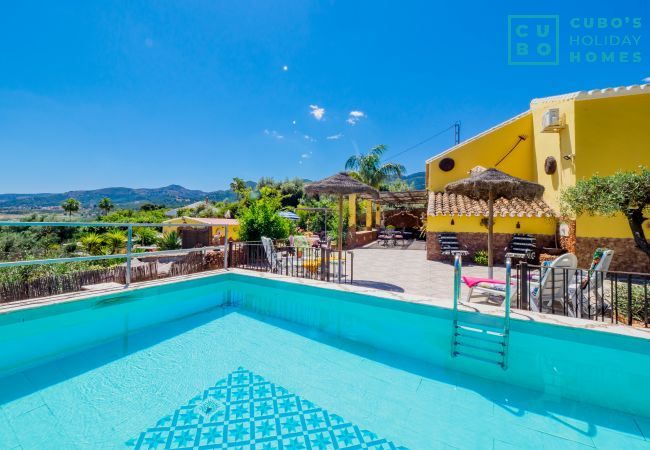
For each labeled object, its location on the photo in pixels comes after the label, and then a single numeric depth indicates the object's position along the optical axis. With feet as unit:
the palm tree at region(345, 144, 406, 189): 90.63
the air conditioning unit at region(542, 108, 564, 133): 33.45
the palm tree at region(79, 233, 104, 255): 42.86
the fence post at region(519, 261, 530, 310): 16.05
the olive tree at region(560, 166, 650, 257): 21.75
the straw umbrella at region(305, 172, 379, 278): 26.37
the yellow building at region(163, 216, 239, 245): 56.70
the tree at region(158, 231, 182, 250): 43.16
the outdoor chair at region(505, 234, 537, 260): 35.01
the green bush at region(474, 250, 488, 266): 36.95
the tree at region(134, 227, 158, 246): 64.85
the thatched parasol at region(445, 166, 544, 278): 22.95
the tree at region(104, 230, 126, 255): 45.06
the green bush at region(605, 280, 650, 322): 14.89
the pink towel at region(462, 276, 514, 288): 19.17
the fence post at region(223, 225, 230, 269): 26.00
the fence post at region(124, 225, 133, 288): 19.43
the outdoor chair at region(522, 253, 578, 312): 16.16
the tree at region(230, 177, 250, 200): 148.48
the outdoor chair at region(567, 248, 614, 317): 15.62
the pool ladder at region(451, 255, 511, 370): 13.61
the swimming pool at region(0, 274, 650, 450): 9.32
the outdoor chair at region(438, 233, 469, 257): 37.88
